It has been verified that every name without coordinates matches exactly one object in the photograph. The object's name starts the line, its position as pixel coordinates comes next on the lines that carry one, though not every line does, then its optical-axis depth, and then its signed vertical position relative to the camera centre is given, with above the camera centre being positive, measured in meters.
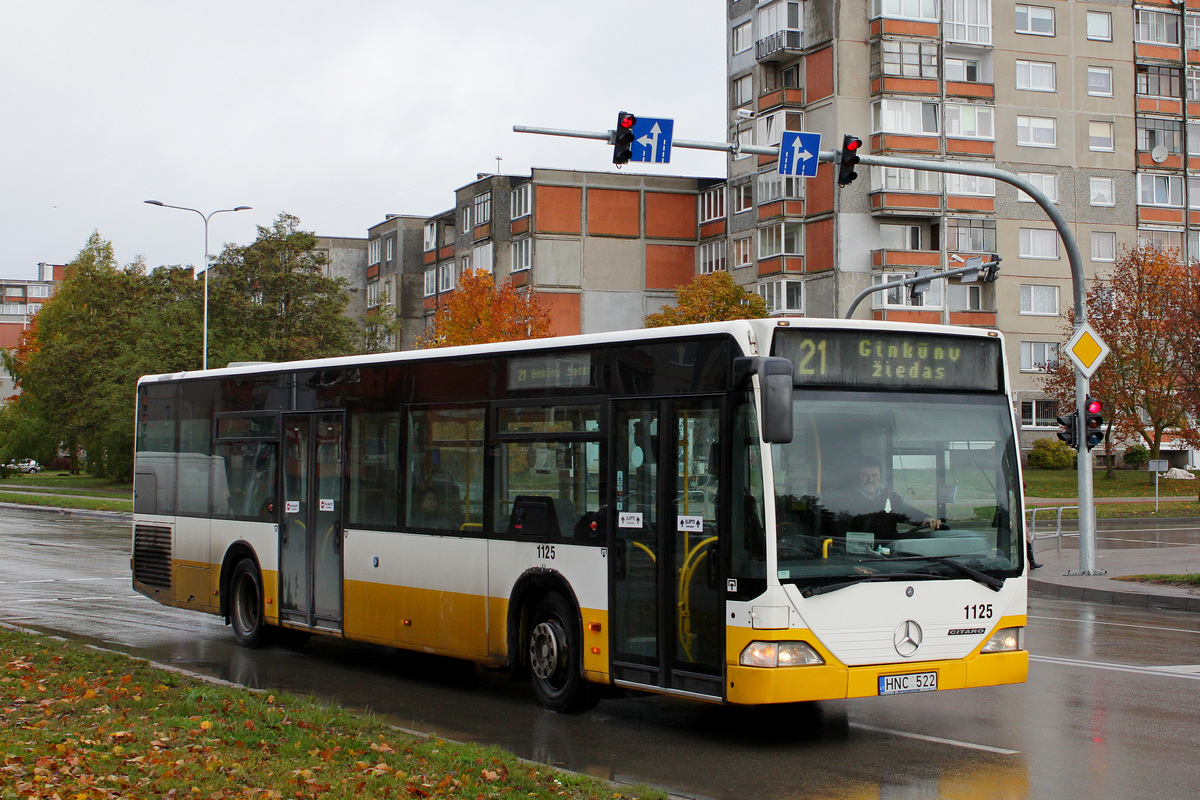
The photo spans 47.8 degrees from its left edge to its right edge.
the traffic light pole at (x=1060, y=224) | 19.11 +3.39
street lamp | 52.75 +8.86
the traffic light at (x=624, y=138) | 18.31 +4.21
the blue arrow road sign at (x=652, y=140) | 18.59 +4.25
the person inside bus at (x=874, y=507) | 8.88 -0.39
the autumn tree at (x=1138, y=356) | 56.28 +3.87
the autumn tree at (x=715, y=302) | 60.25 +6.58
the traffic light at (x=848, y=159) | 19.67 +4.21
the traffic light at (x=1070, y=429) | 21.67 +0.30
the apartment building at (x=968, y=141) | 65.06 +15.46
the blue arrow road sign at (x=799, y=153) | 20.22 +4.42
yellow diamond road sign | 21.38 +1.56
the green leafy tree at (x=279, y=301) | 61.81 +6.90
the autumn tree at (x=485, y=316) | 65.31 +6.54
